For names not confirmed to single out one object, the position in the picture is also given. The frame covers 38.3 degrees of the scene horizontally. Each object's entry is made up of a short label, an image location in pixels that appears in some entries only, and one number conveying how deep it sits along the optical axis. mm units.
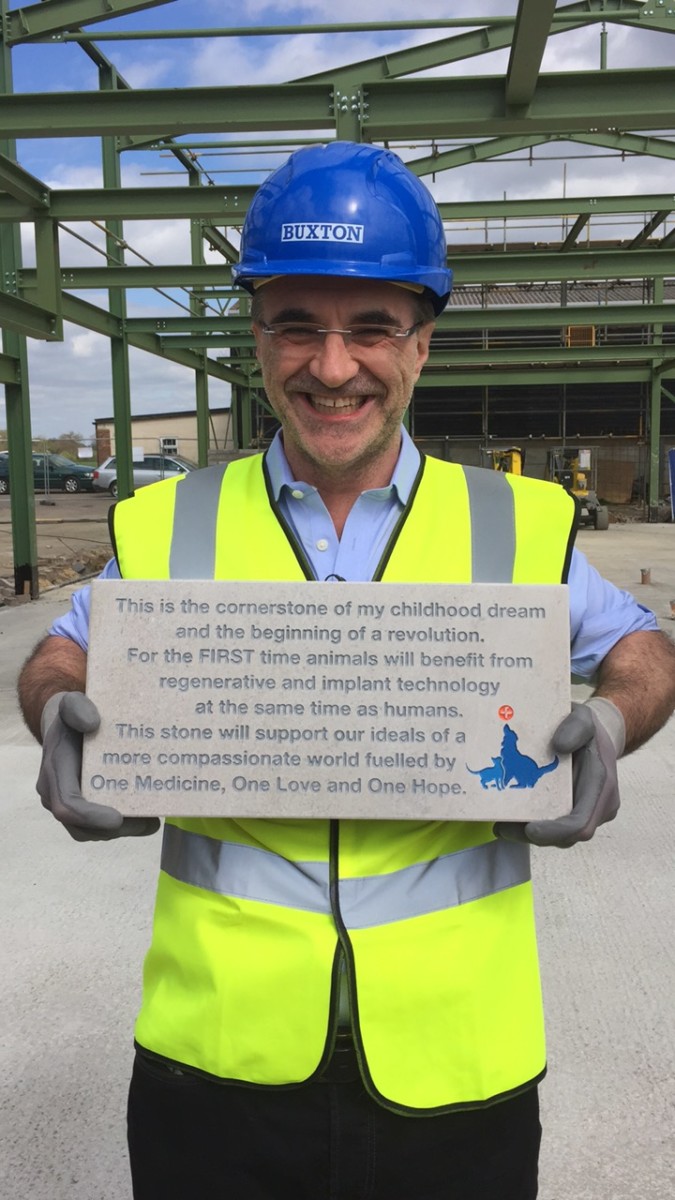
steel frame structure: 6465
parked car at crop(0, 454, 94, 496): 30453
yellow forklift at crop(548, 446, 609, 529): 19234
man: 1333
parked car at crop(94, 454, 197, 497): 26938
